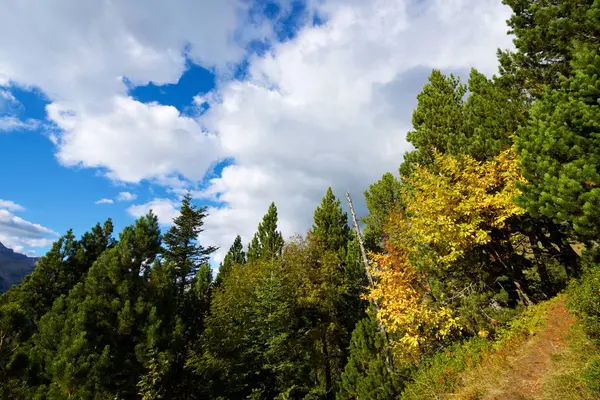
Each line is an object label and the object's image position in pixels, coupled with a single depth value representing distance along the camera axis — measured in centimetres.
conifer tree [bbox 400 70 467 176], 1408
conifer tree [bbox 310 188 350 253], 2614
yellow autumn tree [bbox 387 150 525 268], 1064
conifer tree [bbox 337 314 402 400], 1308
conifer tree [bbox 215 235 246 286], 3606
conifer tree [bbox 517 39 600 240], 700
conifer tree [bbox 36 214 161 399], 1074
